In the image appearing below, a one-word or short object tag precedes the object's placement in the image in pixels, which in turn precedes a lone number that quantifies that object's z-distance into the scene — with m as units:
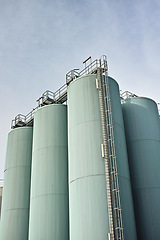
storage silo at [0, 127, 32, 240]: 23.02
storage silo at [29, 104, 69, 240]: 18.88
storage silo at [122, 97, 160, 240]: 18.56
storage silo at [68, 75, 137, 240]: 15.34
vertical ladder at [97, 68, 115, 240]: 14.83
